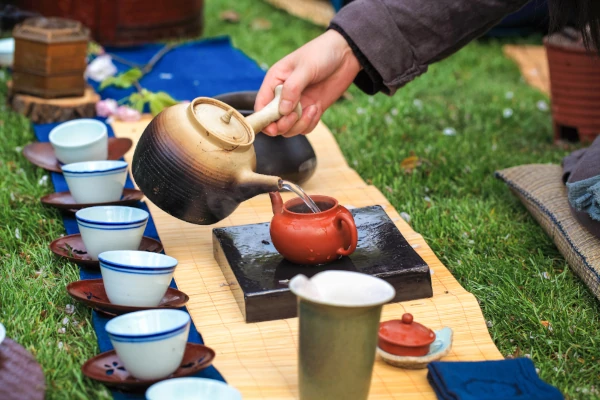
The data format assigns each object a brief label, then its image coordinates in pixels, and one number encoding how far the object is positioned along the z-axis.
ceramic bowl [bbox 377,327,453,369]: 1.68
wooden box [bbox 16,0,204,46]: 4.42
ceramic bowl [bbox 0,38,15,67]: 3.84
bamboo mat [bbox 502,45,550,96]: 4.42
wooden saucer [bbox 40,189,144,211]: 2.39
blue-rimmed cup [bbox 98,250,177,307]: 1.77
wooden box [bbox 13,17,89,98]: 3.34
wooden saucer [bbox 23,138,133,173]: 2.78
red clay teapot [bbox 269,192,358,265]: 1.95
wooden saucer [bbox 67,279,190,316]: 1.79
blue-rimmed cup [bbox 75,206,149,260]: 2.01
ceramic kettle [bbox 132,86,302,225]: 1.96
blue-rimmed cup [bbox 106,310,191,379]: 1.50
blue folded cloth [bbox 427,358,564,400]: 1.54
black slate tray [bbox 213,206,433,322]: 1.90
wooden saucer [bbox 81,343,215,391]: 1.55
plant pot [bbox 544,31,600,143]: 3.15
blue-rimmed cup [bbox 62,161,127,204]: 2.35
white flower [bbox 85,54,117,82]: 3.78
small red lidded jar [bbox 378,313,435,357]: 1.69
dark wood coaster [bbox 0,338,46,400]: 1.44
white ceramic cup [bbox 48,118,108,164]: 2.68
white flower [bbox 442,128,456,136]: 3.41
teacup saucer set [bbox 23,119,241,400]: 1.51
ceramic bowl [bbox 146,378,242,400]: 1.45
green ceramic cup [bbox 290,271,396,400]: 1.41
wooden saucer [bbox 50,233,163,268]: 2.09
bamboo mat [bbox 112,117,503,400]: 1.66
